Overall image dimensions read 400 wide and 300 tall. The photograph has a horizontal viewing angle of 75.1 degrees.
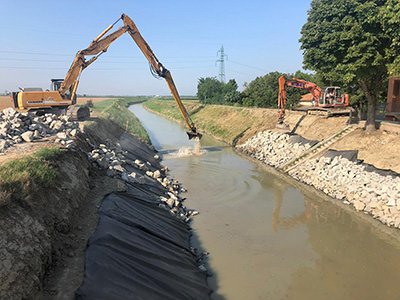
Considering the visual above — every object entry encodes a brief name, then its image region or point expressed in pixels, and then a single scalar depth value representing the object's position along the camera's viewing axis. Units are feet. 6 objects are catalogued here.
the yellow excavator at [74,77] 59.26
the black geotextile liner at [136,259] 17.89
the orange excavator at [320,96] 78.79
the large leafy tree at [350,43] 45.14
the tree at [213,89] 211.33
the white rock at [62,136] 38.71
